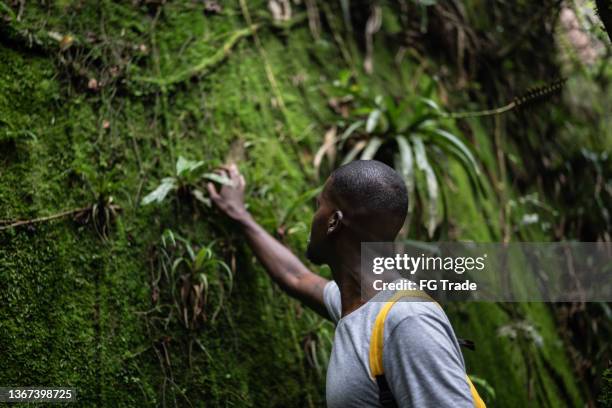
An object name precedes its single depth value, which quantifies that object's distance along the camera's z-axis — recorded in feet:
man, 5.42
